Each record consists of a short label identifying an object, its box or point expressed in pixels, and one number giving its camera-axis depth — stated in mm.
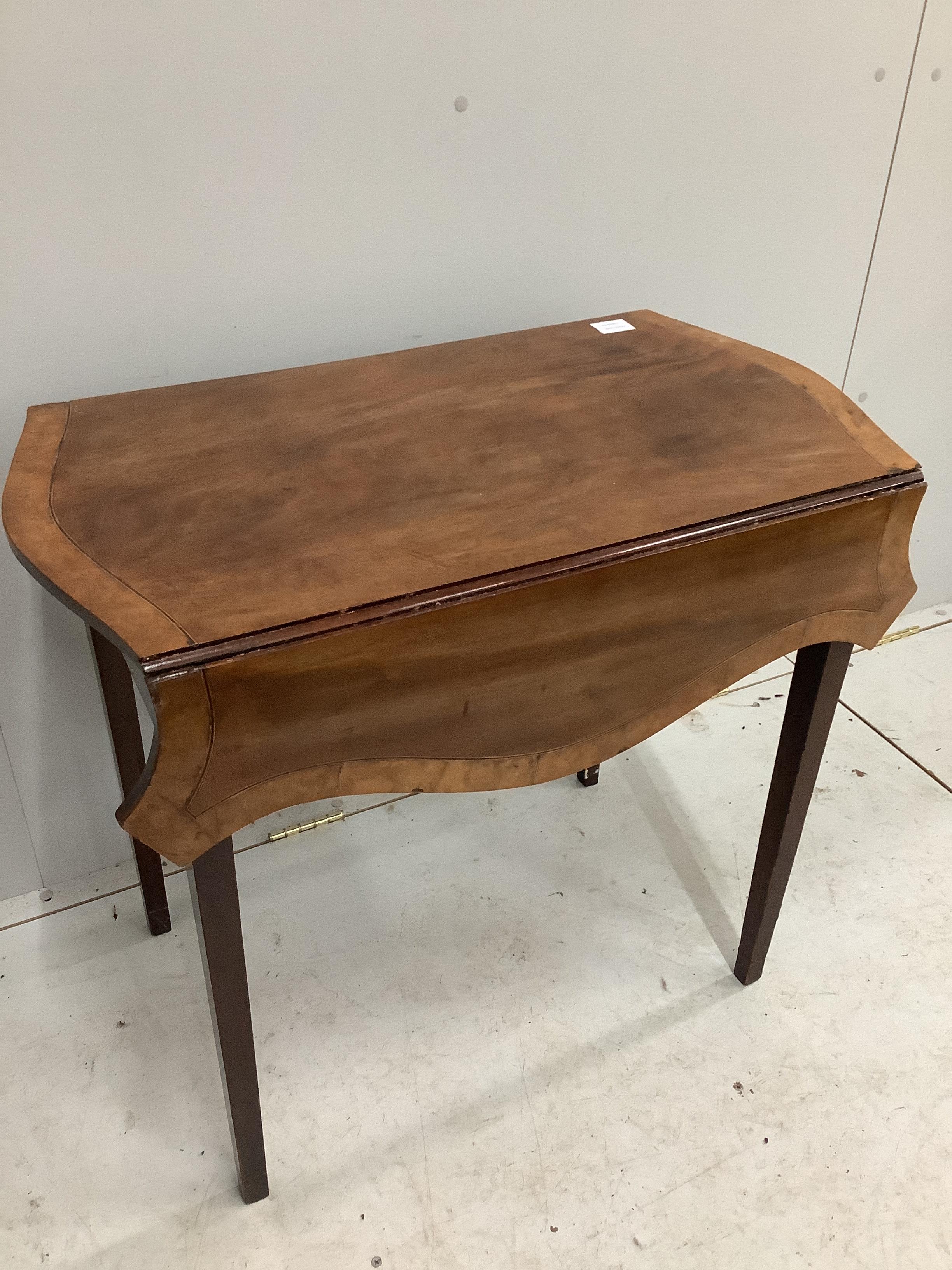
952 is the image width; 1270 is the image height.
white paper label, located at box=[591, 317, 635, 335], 1215
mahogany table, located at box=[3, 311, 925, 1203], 700
